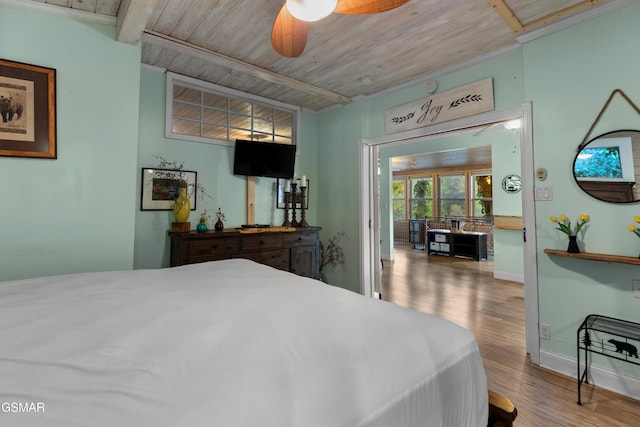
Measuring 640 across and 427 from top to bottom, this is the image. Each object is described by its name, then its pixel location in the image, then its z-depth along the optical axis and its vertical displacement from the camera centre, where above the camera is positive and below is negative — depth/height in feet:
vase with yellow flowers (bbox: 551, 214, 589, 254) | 6.54 -0.23
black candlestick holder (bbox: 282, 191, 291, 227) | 11.94 +0.44
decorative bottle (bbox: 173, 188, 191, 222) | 9.14 +0.38
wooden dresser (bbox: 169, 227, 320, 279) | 8.76 -0.97
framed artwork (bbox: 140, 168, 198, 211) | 9.14 +1.12
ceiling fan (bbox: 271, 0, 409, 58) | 4.36 +3.40
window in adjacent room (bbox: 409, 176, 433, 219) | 30.58 +2.43
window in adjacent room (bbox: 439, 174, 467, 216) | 28.12 +2.40
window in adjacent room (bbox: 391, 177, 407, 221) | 33.14 +2.22
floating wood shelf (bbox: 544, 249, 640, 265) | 5.79 -0.83
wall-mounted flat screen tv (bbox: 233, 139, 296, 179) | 10.86 +2.40
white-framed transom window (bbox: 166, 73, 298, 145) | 10.02 +4.16
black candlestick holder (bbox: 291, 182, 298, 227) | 12.16 +0.71
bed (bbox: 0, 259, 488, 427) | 1.84 -1.15
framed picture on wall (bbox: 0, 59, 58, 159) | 5.85 +2.32
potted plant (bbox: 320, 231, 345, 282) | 12.70 -1.56
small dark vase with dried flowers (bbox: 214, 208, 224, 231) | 9.99 -0.04
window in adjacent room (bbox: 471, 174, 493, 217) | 26.32 +2.19
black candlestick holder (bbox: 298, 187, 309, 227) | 12.11 +0.40
